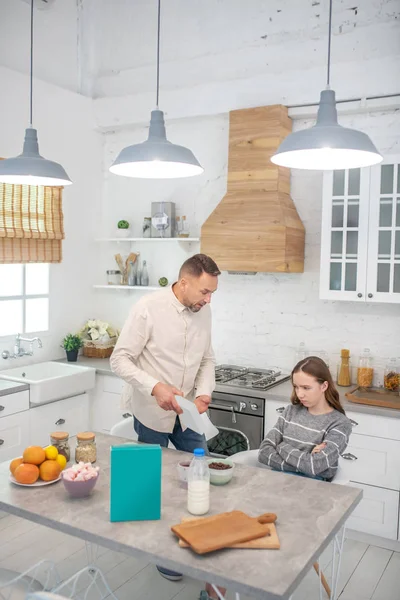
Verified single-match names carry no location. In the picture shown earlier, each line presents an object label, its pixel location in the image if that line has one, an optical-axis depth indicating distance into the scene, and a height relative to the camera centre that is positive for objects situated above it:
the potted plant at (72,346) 5.18 -0.53
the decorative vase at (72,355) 5.19 -0.61
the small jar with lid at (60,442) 2.71 -0.71
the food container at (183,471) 2.54 -0.77
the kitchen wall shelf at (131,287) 5.22 -0.01
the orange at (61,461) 2.58 -0.75
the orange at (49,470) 2.49 -0.77
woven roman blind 4.63 +0.47
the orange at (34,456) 2.51 -0.72
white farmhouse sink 4.35 -0.73
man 3.24 -0.34
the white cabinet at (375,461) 3.79 -1.06
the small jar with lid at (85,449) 2.69 -0.73
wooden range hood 4.33 +0.58
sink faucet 4.79 -0.52
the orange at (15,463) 2.54 -0.76
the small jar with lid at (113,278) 5.57 +0.07
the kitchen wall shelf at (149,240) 5.00 +0.40
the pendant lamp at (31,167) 2.86 +0.56
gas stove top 4.26 -0.66
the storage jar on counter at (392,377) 4.20 -0.58
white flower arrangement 5.46 -0.43
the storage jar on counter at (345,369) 4.40 -0.56
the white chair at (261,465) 2.66 -0.88
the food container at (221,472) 2.54 -0.77
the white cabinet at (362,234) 3.98 +0.39
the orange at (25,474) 2.45 -0.77
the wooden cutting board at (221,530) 1.95 -0.81
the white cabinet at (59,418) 4.43 -1.03
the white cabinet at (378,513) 3.83 -1.40
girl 2.93 -0.68
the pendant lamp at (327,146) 2.24 +0.57
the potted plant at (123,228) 5.39 +0.51
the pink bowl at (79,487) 2.33 -0.78
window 4.88 -0.12
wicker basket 5.43 -0.58
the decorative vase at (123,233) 5.40 +0.47
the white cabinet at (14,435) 4.14 -1.06
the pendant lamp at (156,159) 2.54 +0.56
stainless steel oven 4.16 -0.88
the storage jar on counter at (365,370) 4.30 -0.56
